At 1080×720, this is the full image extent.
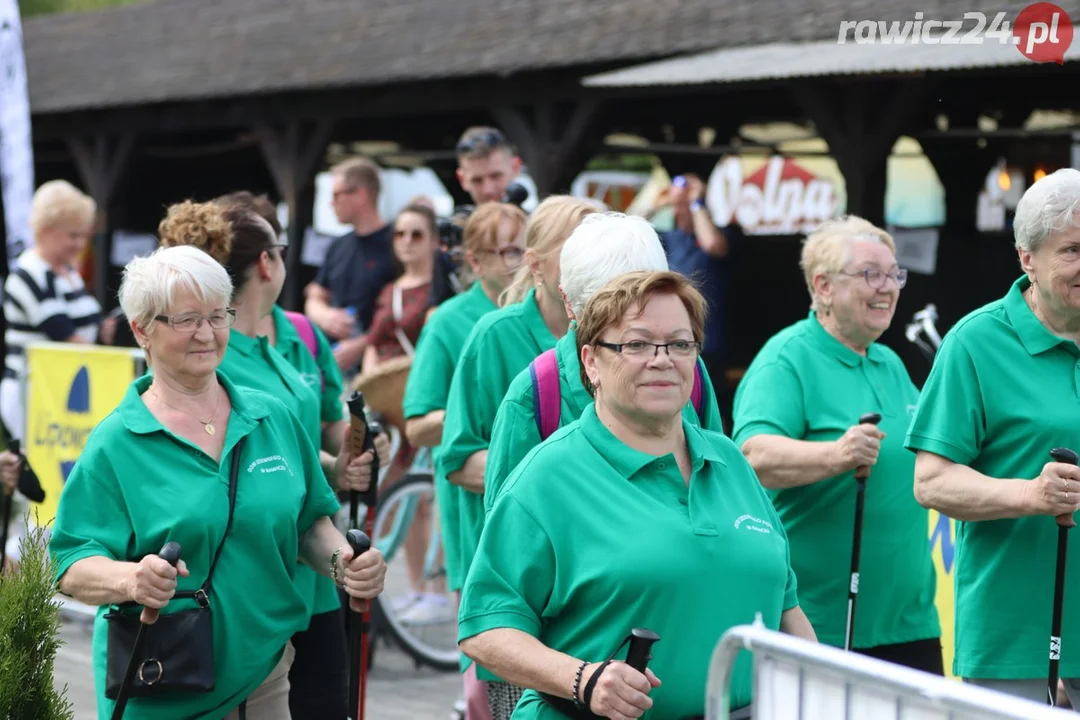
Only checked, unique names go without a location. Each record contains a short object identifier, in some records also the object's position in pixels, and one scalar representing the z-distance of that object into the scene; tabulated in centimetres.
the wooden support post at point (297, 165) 1538
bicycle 832
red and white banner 2222
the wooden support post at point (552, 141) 1267
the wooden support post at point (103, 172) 1789
